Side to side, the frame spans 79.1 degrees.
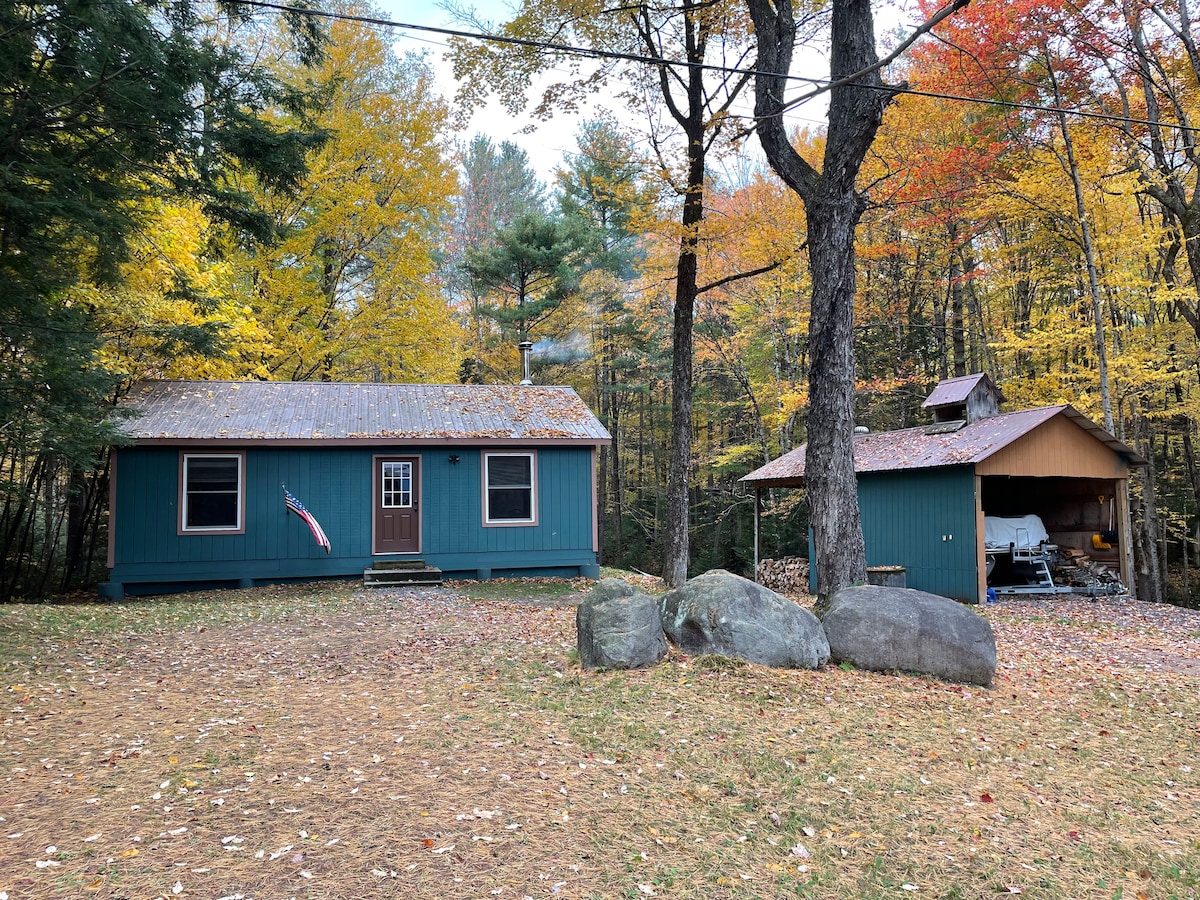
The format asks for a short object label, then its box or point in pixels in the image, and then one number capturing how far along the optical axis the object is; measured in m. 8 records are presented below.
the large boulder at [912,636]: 6.48
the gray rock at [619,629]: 6.41
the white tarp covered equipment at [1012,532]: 13.41
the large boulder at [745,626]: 6.48
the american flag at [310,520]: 11.67
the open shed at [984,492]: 12.31
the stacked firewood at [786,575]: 16.50
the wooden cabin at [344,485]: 12.25
